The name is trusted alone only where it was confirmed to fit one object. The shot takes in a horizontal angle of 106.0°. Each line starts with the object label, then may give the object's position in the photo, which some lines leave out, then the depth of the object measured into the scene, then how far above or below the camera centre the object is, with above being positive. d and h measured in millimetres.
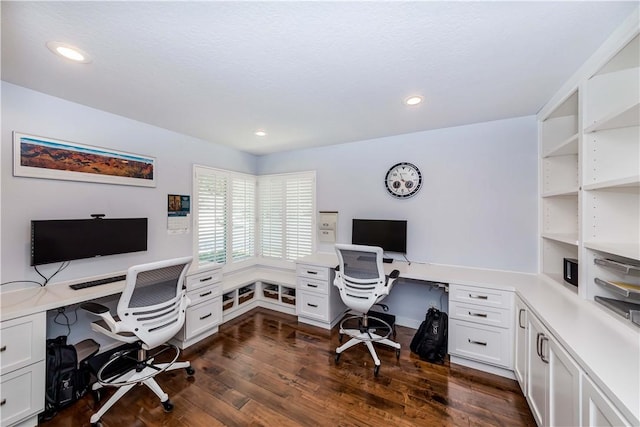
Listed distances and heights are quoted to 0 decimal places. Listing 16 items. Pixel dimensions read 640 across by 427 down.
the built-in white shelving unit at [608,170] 1473 +316
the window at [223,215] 3357 -25
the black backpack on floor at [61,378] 1766 -1261
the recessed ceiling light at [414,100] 2115 +1036
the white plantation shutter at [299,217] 3857 -49
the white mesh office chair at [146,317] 1741 -806
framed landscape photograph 1985 +475
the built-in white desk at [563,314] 950 -633
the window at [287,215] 3871 -16
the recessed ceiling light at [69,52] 1444 +1006
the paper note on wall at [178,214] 3012 -12
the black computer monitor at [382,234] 3023 -248
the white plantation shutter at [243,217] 3846 -59
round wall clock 3084 +456
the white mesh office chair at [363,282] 2352 -691
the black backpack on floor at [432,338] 2402 -1271
